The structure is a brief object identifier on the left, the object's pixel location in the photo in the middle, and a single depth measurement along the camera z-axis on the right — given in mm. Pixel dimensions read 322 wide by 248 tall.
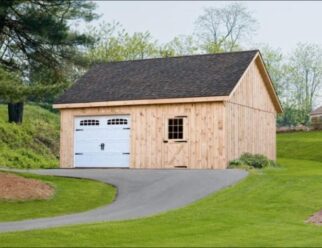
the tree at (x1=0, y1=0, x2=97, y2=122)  33219
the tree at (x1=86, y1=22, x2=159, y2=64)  58438
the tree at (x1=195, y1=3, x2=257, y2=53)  67375
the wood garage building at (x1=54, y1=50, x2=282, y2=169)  26828
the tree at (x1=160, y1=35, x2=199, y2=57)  64875
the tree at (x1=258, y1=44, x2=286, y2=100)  72438
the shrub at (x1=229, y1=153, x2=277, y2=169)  26675
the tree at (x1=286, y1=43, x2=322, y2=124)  74938
